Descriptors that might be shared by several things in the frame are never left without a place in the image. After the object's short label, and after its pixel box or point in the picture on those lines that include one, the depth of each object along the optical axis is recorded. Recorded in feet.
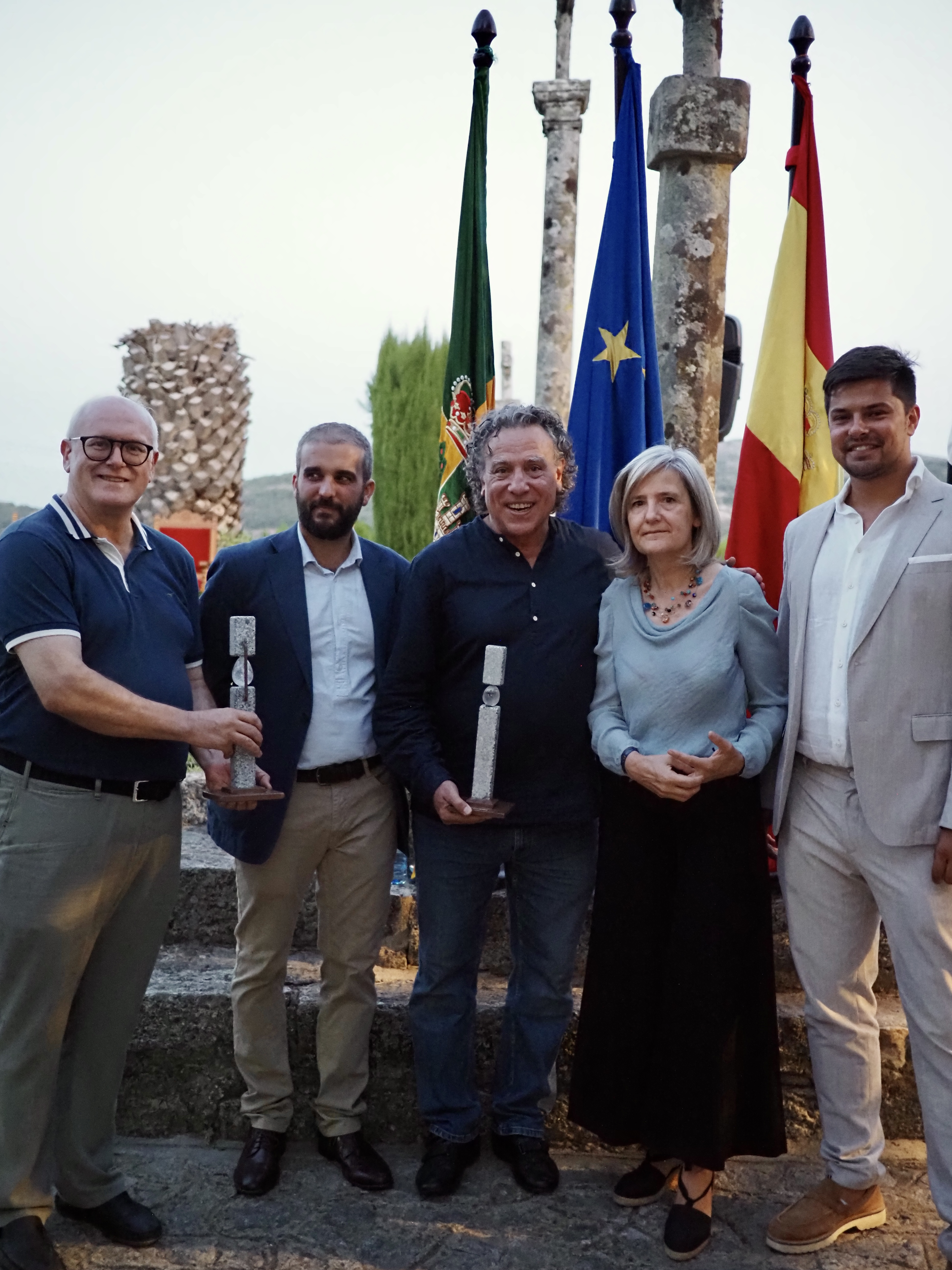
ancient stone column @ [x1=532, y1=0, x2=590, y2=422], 32.58
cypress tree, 66.08
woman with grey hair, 9.49
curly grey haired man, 10.05
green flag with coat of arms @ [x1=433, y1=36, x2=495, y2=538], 14.87
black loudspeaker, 15.93
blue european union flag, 14.29
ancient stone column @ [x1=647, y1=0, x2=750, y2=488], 14.32
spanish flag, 14.33
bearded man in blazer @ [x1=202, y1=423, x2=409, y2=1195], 10.19
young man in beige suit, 8.92
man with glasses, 8.61
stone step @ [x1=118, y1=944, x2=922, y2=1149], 11.48
